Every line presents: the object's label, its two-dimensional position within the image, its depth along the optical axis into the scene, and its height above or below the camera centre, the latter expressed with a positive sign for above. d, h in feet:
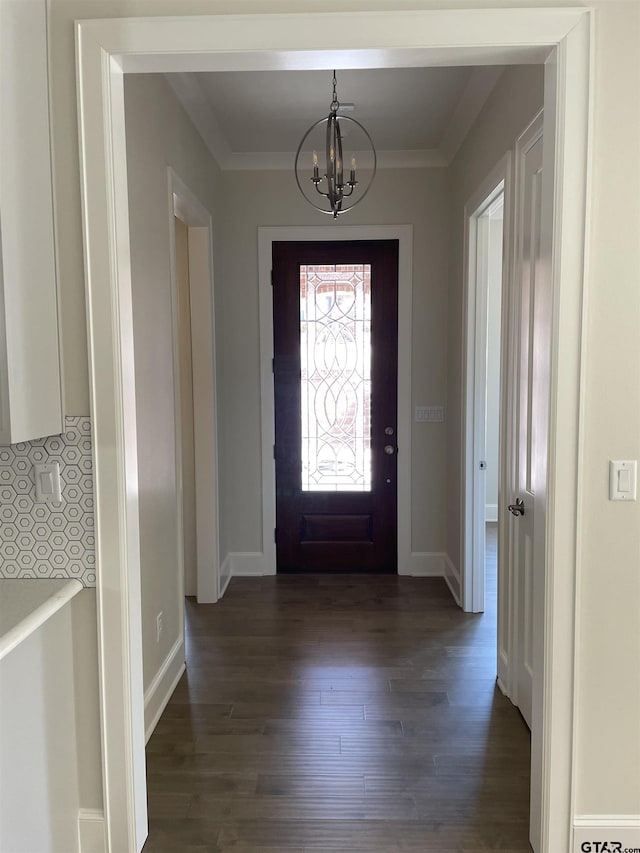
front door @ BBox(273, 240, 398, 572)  13.48 -0.51
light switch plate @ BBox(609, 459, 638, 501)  5.52 -0.90
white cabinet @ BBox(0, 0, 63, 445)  4.82 +1.23
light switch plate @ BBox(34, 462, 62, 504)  5.68 -0.94
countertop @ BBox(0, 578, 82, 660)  4.65 -1.90
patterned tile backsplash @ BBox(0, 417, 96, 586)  5.70 -1.28
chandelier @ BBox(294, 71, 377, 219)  7.84 +2.84
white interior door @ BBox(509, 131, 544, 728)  7.81 -0.36
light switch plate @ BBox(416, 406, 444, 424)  13.73 -0.77
